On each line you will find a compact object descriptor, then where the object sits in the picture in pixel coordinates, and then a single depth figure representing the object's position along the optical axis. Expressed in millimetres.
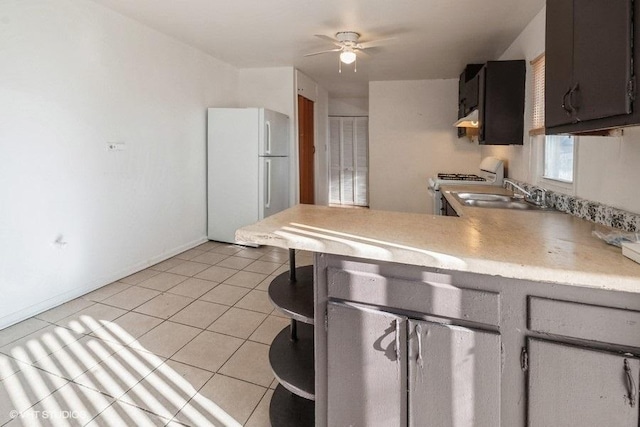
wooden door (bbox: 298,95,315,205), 5527
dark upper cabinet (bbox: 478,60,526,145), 3078
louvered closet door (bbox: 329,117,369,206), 7930
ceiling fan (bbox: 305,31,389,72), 3490
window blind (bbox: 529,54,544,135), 2729
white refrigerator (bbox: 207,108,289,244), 4297
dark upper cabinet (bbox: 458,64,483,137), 3795
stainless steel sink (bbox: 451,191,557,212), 2473
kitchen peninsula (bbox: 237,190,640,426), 906
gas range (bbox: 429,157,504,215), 3715
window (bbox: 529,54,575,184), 2371
